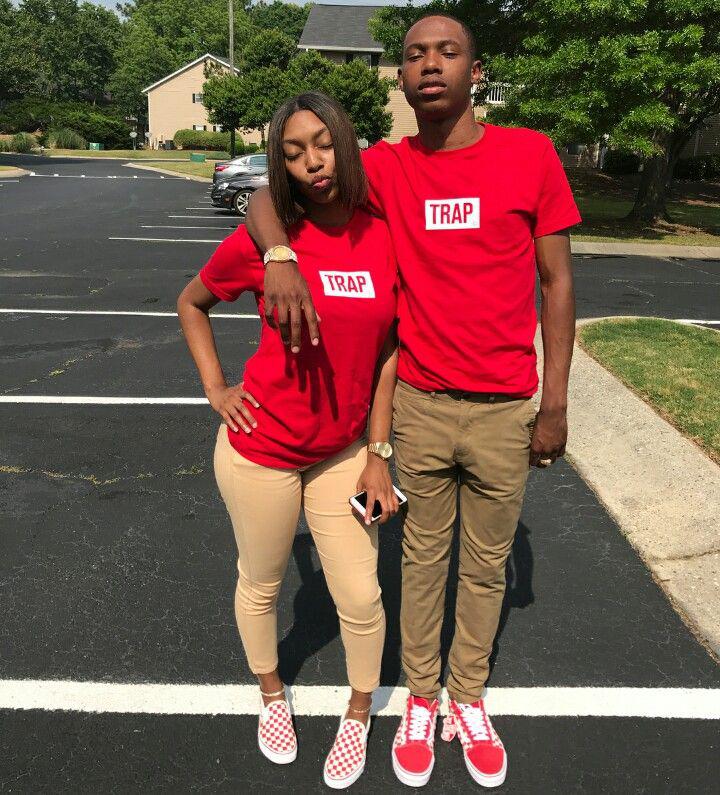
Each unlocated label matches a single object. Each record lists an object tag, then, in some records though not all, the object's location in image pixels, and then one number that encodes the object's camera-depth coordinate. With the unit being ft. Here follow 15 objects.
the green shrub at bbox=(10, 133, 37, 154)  156.87
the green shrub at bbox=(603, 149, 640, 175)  95.40
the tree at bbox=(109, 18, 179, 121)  230.07
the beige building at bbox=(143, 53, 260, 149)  201.05
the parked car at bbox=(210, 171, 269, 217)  61.31
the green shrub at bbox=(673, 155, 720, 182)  92.32
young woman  6.32
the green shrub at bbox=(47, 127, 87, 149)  177.06
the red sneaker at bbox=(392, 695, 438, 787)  7.64
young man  6.53
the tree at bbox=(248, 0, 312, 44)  297.74
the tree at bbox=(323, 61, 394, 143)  108.78
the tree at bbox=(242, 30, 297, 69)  124.57
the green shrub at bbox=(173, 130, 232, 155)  175.73
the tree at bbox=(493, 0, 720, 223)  42.93
